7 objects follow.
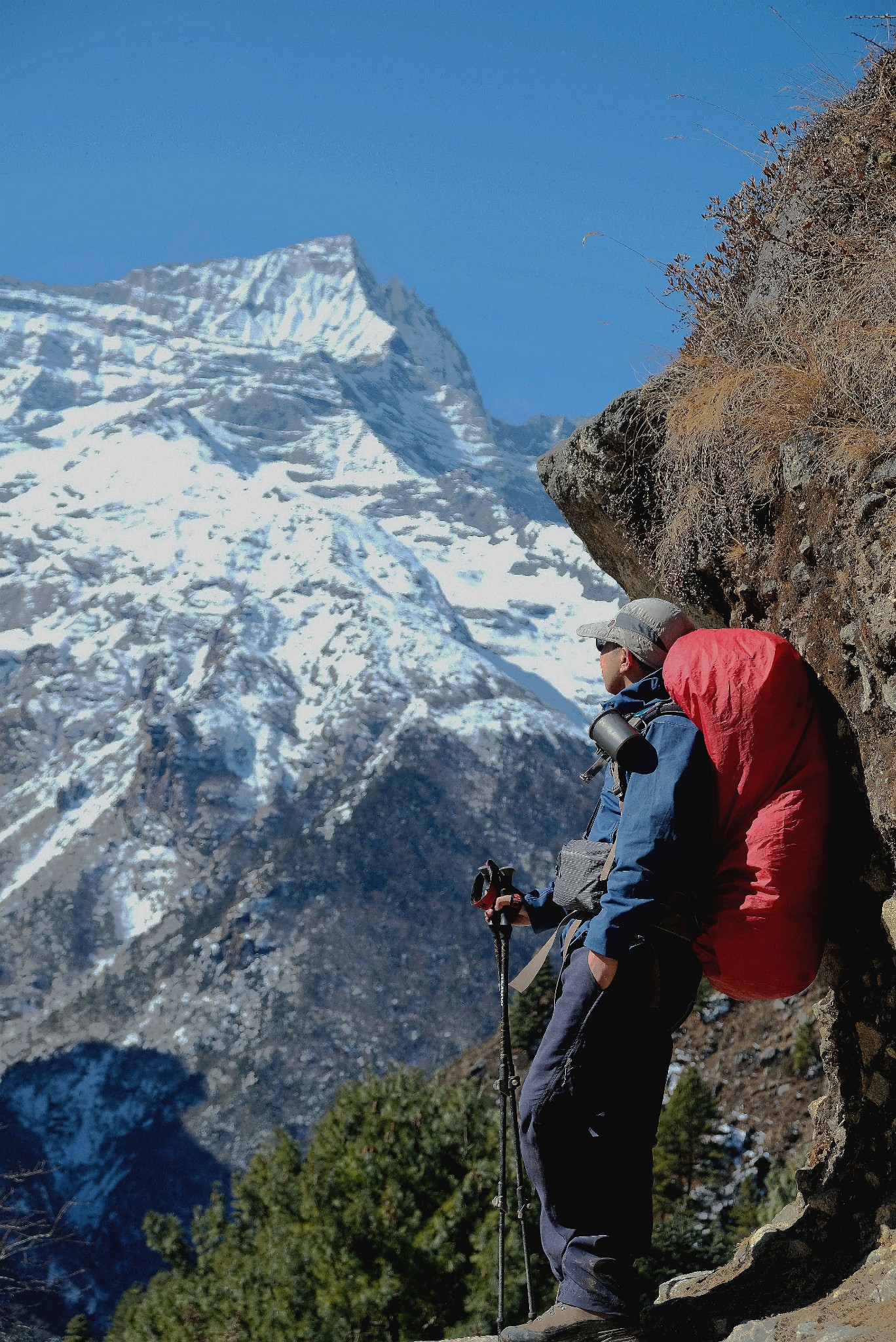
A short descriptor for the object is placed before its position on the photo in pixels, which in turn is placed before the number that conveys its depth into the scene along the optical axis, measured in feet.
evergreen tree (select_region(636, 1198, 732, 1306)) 53.01
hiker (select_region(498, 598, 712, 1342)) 12.84
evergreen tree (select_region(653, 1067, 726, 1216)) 73.77
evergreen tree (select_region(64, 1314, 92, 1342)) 154.30
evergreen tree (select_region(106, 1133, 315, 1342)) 43.04
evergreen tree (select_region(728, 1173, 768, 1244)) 59.06
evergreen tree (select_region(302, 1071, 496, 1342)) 40.57
